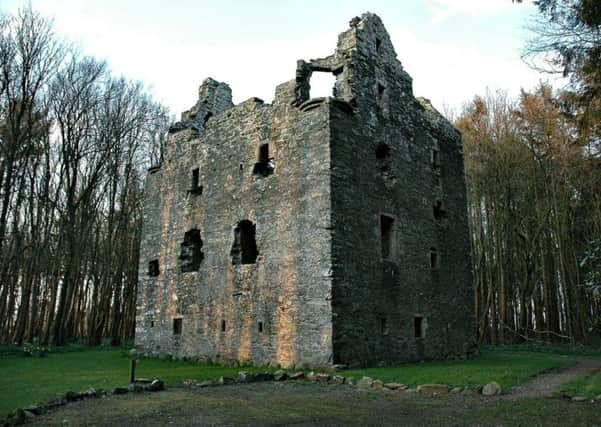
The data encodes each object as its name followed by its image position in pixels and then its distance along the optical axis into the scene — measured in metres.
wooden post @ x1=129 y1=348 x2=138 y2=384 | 18.64
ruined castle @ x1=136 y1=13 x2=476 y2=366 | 13.88
